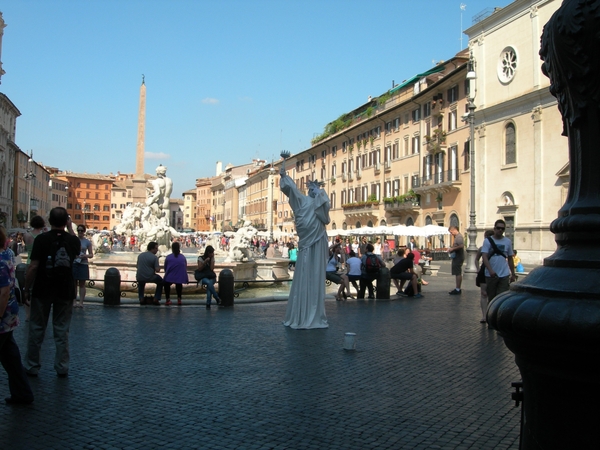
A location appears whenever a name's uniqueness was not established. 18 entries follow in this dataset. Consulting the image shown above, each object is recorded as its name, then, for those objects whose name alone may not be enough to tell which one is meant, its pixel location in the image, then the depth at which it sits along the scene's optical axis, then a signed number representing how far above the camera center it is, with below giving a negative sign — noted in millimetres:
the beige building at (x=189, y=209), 156750 +8576
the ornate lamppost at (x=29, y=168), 46450 +7910
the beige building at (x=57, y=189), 112594 +9902
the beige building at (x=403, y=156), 40812 +7155
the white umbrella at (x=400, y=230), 34384 +741
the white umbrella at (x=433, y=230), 33959 +737
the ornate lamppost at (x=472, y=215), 22328 +1059
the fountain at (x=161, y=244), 17469 -83
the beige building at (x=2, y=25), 56144 +19812
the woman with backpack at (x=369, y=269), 14586 -630
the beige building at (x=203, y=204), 140250 +8961
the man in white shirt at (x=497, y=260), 9469 -261
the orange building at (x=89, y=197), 131875 +9514
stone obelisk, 39250 +6724
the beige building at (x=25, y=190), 73688 +6766
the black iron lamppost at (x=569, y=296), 2061 -183
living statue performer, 9445 -315
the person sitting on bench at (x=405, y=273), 15266 -740
